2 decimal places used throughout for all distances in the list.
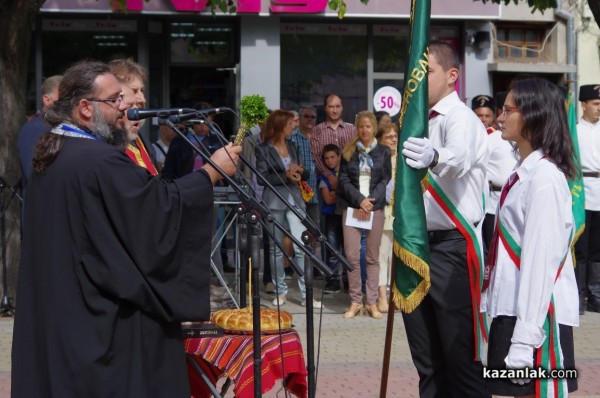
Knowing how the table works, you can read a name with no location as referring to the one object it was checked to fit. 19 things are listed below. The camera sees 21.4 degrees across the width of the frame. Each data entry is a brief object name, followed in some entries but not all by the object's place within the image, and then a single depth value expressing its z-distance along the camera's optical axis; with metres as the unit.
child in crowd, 17.20
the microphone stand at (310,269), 7.49
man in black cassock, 6.51
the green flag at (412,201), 8.04
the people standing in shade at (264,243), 17.17
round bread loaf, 8.11
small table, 7.97
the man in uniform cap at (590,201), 16.29
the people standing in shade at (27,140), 12.30
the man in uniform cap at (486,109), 16.96
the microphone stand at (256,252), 7.15
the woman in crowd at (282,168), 16.19
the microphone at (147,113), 6.77
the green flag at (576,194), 12.22
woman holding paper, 15.70
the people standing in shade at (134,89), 8.79
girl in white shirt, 6.56
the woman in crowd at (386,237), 16.06
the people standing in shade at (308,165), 17.05
